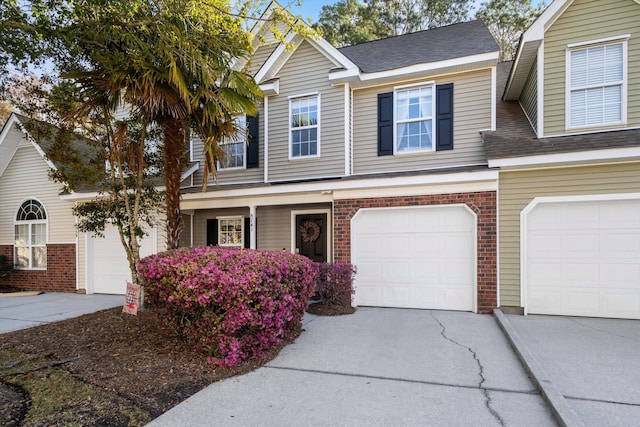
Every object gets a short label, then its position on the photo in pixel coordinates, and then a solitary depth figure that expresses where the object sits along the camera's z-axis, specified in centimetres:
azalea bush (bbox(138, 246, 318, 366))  425
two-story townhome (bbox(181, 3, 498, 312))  721
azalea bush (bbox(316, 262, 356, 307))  737
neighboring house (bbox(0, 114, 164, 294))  1041
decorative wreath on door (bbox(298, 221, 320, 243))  963
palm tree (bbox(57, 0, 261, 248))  534
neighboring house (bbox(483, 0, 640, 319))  628
